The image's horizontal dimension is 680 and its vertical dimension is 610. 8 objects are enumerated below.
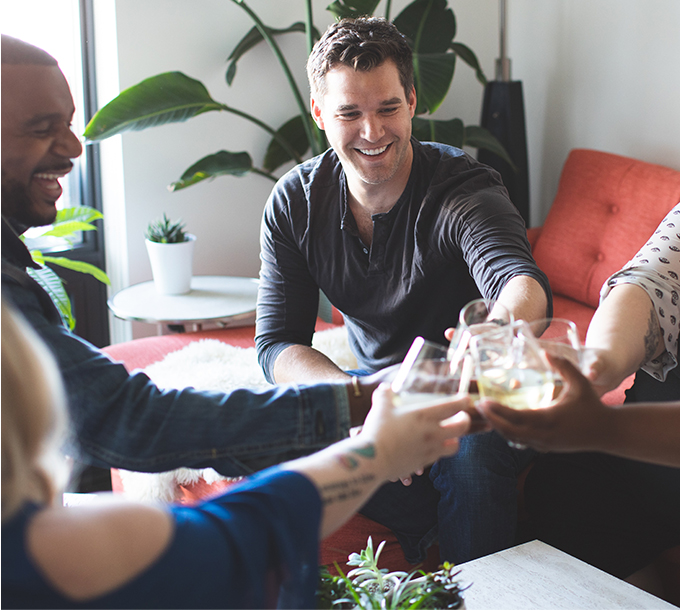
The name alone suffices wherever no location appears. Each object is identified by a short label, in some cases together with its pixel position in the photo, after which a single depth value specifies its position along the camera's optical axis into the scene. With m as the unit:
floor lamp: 3.12
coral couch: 2.42
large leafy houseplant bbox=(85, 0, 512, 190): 2.55
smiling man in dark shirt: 1.52
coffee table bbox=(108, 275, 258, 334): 2.49
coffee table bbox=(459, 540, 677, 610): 1.10
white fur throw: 1.71
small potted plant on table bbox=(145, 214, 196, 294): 2.65
